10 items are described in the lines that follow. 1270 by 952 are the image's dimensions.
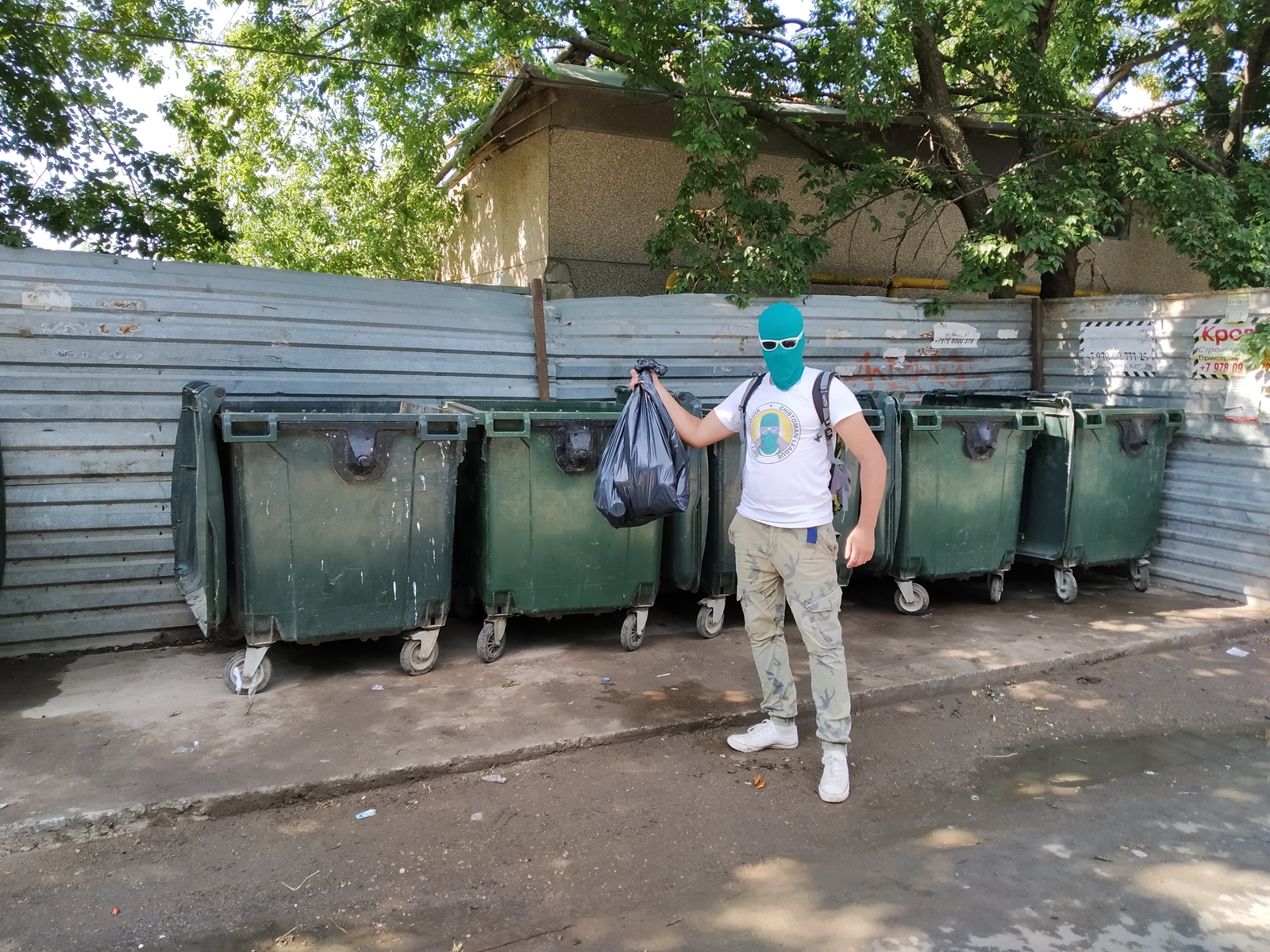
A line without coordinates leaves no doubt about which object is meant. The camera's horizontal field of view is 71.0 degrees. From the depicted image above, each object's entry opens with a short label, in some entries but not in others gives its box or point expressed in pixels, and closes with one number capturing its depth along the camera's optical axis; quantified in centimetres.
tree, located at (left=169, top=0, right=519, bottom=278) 895
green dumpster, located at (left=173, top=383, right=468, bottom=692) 395
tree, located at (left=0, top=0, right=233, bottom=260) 668
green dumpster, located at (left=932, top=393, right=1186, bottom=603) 574
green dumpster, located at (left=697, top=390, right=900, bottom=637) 501
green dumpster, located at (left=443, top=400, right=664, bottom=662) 447
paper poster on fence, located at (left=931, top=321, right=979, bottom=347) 718
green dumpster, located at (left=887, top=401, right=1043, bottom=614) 541
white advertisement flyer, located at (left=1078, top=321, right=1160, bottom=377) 652
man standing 333
